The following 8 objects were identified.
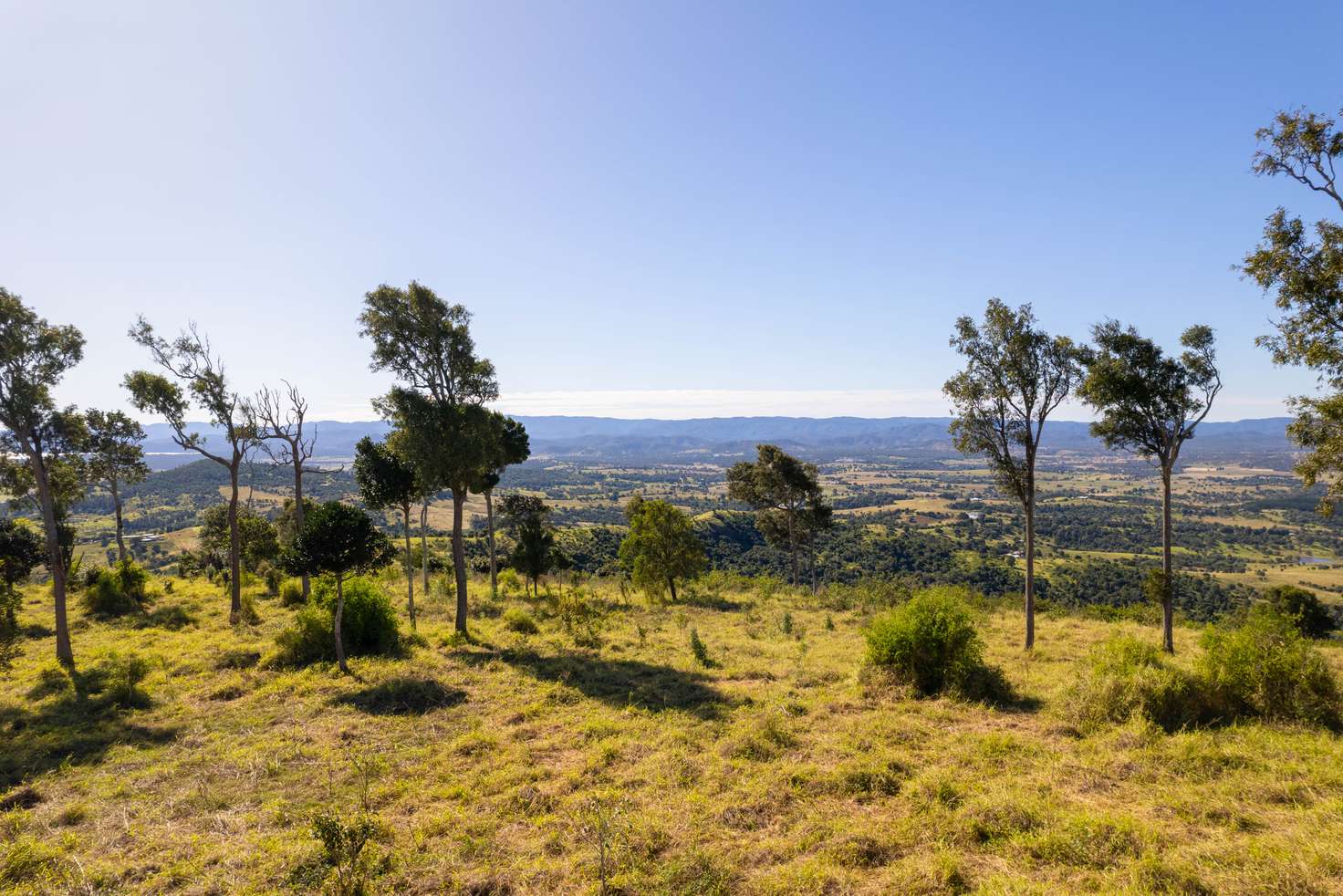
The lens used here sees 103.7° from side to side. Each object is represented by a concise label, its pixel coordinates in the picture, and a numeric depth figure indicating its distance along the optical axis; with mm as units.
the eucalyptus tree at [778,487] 38312
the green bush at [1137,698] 10680
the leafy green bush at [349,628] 16812
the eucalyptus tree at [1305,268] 10539
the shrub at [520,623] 21250
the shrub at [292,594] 25719
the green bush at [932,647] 13523
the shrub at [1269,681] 10297
